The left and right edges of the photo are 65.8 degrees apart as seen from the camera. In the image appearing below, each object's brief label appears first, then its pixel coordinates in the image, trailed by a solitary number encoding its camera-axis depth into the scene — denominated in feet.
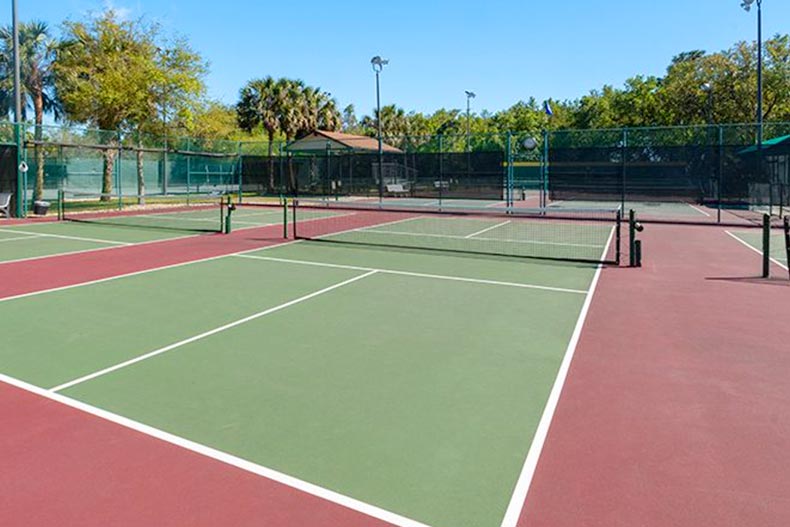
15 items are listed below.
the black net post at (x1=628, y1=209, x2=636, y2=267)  36.19
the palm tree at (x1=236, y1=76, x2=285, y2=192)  147.74
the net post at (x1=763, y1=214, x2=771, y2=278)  32.04
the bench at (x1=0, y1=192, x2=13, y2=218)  68.64
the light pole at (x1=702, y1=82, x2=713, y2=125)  99.13
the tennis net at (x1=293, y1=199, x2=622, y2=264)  44.73
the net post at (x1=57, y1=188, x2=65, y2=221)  68.95
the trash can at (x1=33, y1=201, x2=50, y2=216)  72.64
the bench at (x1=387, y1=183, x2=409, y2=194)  99.09
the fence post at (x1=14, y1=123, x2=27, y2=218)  68.59
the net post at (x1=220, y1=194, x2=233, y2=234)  54.02
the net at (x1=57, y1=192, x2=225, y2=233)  64.18
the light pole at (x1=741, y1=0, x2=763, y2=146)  78.12
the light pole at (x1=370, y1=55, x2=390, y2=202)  105.19
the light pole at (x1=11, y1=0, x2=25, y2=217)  68.54
